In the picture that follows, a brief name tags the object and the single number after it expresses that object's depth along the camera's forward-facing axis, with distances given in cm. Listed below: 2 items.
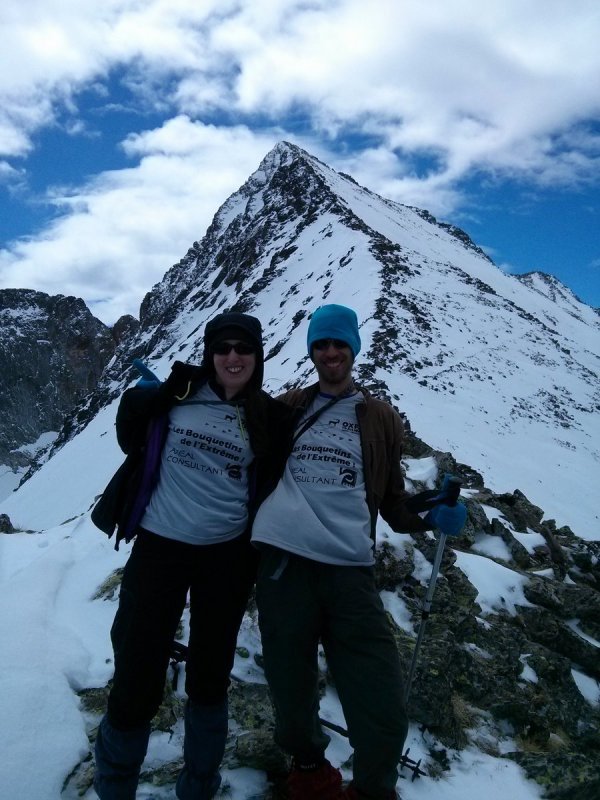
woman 286
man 273
